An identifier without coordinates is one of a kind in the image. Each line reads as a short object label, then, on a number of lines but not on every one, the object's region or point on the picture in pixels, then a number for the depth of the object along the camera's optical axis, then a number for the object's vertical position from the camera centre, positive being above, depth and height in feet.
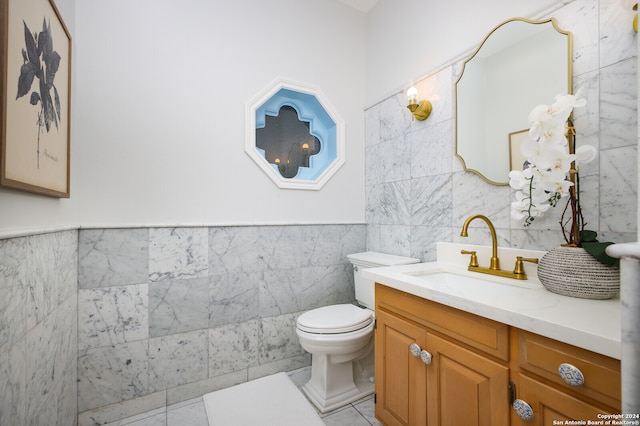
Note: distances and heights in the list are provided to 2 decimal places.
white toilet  5.49 -2.69
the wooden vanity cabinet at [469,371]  2.39 -1.70
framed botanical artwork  2.72 +1.38
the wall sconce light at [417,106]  6.08 +2.39
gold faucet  4.34 -0.80
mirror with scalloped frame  4.21 +2.14
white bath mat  5.16 -3.79
